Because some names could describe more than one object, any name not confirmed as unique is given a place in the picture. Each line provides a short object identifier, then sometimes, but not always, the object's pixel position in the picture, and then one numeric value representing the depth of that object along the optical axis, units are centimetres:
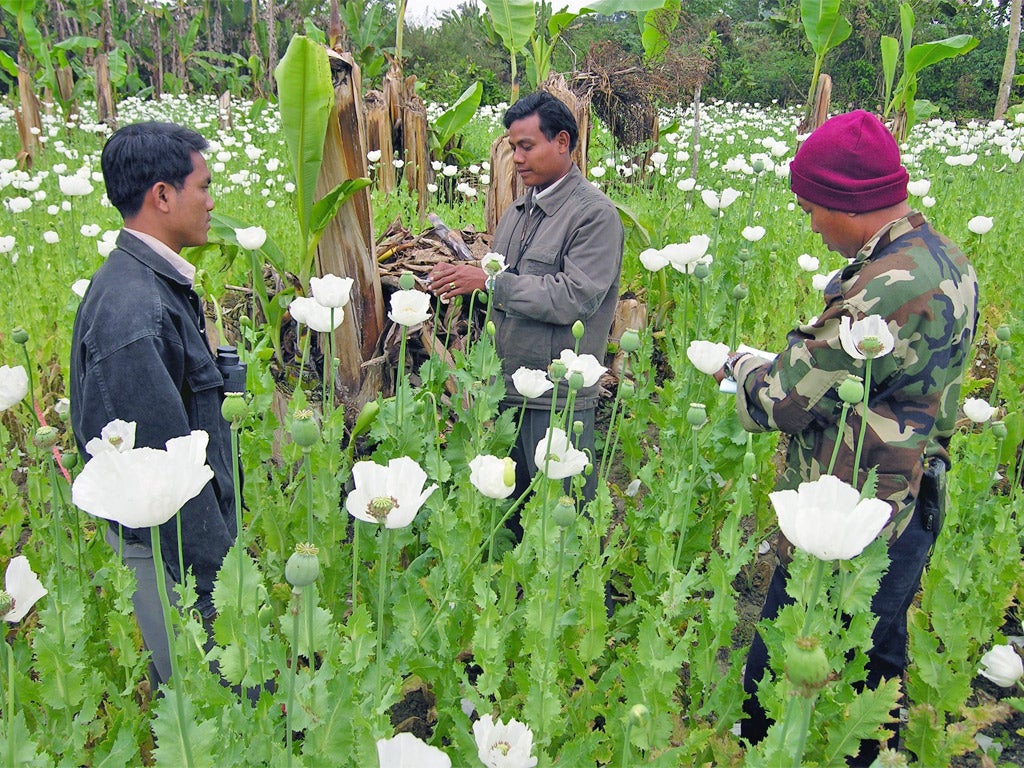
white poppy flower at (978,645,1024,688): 174
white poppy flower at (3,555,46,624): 131
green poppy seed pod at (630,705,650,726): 113
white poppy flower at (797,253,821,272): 348
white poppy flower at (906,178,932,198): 516
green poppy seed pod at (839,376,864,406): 151
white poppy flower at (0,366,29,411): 176
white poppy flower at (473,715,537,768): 123
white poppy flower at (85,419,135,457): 150
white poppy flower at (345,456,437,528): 144
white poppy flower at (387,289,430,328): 230
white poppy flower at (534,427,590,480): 174
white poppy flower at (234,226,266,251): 285
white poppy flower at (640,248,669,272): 293
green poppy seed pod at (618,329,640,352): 204
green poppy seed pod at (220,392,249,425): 137
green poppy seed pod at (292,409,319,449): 133
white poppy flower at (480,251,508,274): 259
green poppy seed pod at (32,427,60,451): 157
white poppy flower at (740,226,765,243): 328
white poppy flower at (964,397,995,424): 241
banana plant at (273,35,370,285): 336
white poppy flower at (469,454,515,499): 170
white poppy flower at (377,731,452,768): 105
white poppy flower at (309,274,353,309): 205
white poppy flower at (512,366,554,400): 227
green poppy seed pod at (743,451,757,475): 204
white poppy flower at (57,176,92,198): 380
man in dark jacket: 179
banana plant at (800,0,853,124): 784
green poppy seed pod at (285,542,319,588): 107
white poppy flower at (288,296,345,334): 241
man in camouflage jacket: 178
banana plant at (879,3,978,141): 826
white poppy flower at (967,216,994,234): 380
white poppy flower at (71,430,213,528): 110
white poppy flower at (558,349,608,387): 200
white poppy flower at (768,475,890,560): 123
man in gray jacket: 277
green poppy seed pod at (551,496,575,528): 150
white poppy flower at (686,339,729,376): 214
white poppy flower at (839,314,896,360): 161
